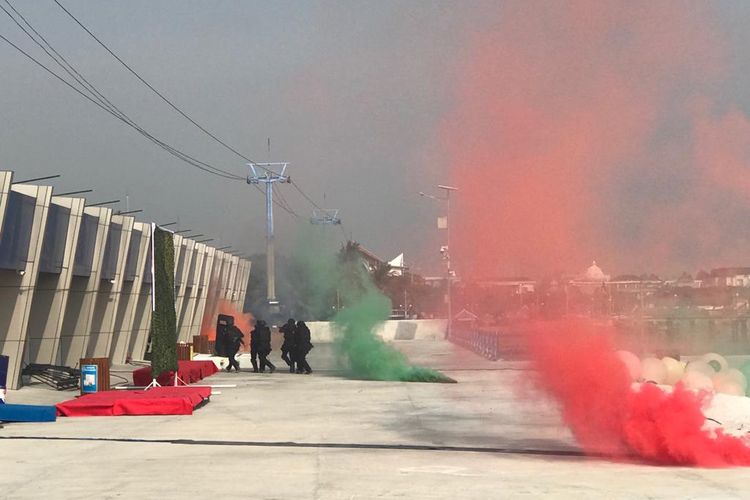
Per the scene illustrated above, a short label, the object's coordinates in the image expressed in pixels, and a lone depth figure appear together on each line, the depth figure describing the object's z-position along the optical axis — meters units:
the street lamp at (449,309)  57.59
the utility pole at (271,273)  71.44
